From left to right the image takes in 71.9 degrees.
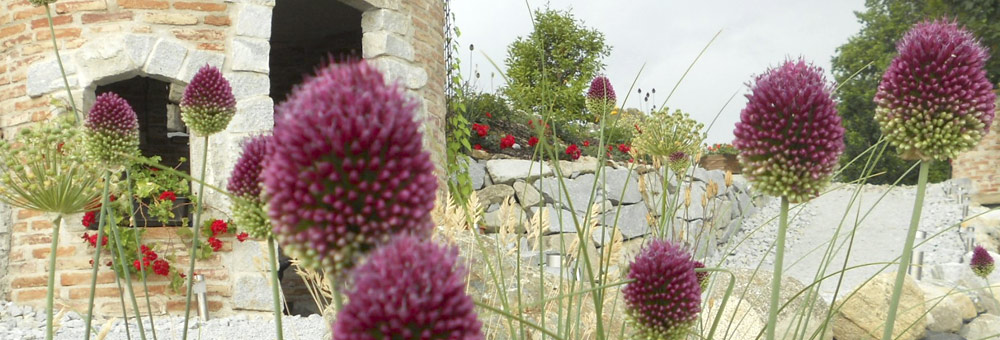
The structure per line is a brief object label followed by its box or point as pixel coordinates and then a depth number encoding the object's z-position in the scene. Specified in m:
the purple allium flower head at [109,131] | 2.30
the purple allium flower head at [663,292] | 1.63
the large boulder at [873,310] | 5.56
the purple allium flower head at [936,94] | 1.65
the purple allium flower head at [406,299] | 0.74
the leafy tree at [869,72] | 20.47
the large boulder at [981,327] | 6.66
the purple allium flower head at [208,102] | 2.22
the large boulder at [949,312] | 6.59
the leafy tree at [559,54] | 18.34
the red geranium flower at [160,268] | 6.00
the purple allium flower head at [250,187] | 1.44
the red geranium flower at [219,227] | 6.04
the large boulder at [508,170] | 10.57
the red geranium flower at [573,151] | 10.91
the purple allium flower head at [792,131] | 1.49
